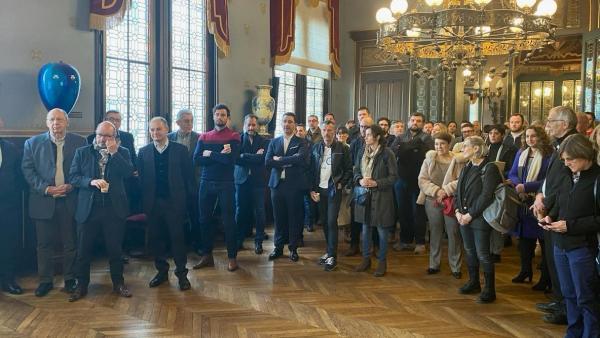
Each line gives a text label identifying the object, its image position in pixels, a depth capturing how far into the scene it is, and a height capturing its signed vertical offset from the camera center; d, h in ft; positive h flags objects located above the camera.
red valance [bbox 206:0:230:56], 22.59 +5.13
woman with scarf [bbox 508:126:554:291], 13.76 -0.87
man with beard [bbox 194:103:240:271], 15.81 -0.80
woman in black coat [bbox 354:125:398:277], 15.31 -1.11
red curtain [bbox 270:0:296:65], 26.61 +5.63
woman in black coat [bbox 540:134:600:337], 9.48 -1.29
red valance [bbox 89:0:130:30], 17.71 +4.30
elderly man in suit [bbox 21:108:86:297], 13.64 -1.02
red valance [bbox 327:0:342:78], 31.58 +6.39
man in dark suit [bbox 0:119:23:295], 13.76 -1.57
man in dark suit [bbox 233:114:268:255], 17.97 -1.14
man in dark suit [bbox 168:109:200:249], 17.66 +0.22
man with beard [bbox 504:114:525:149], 17.85 +0.66
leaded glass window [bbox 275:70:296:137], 28.09 +2.72
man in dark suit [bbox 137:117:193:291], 14.07 -1.07
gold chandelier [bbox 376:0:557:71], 15.85 +3.53
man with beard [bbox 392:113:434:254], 18.48 -1.25
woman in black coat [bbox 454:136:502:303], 12.80 -1.25
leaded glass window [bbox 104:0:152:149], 19.11 +2.72
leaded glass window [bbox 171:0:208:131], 21.76 +3.55
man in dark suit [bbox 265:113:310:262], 17.12 -0.89
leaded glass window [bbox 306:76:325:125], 30.89 +2.93
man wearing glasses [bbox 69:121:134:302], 13.26 -1.22
